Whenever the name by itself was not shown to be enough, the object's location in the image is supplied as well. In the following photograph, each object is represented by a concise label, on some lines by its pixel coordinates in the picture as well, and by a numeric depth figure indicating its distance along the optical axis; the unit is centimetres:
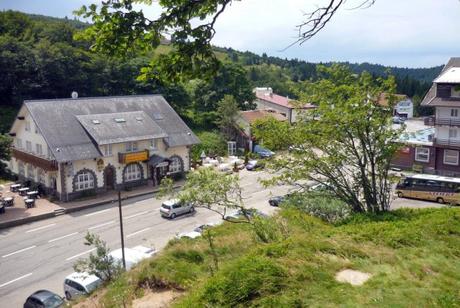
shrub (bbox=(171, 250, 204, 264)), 1215
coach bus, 2877
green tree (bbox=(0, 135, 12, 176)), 2611
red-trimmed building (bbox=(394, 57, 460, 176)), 3407
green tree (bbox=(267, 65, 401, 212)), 1436
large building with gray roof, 2919
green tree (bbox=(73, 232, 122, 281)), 1325
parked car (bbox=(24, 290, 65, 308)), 1517
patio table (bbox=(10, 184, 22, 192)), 3112
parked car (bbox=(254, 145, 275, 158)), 4244
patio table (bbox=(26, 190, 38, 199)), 2879
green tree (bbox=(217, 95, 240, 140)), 4481
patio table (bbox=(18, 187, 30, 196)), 2984
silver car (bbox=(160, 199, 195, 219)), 2602
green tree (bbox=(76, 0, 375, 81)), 543
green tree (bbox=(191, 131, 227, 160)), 4230
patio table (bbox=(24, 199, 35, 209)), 2733
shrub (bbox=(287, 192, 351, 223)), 1625
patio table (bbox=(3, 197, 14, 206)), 2737
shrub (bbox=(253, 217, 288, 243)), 1157
